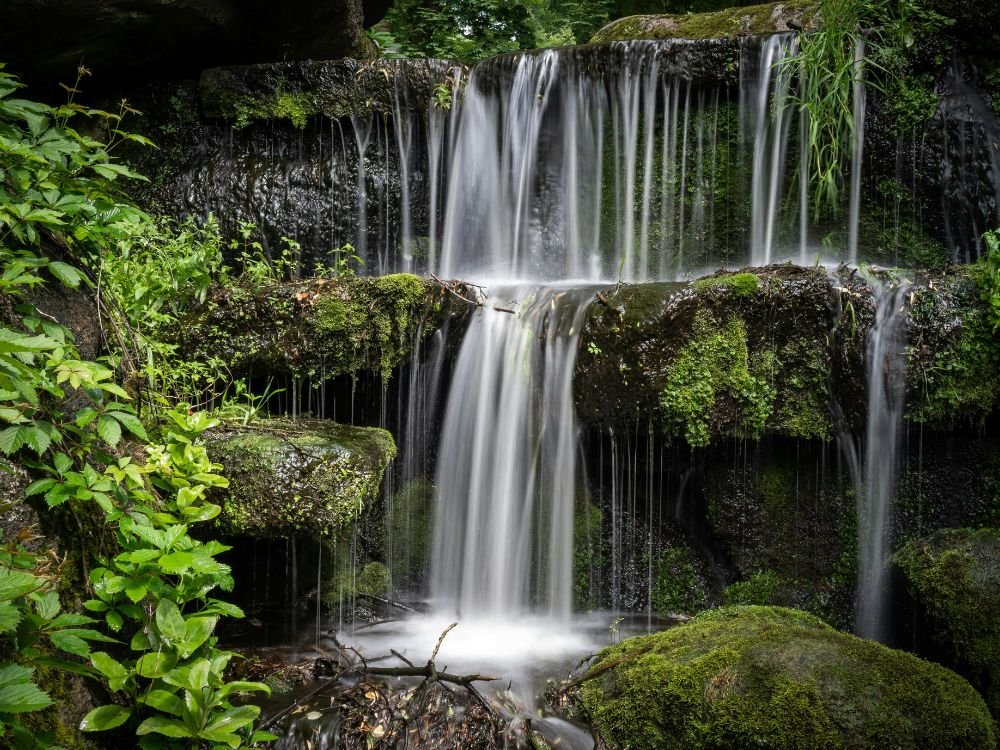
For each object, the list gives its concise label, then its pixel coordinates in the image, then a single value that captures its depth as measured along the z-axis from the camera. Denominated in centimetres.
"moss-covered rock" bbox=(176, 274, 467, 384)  511
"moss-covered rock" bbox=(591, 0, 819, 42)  775
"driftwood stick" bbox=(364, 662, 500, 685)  370
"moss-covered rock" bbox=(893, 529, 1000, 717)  396
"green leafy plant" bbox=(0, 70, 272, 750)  206
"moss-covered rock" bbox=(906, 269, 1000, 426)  462
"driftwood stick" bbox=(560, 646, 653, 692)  382
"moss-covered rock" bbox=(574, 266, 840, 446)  482
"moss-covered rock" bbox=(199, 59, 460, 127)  726
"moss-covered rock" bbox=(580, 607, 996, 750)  306
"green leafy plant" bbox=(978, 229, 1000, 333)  455
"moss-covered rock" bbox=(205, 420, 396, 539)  425
